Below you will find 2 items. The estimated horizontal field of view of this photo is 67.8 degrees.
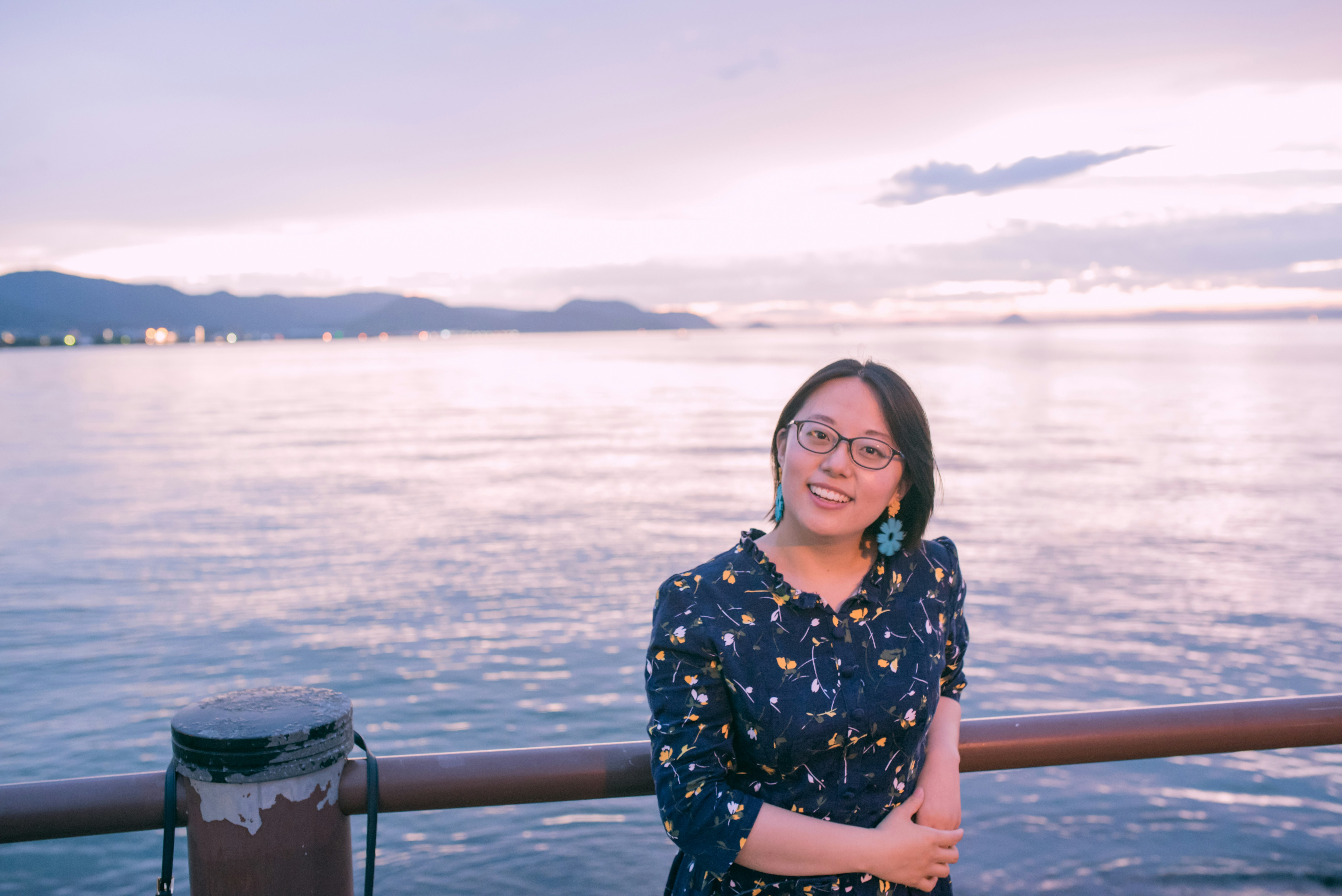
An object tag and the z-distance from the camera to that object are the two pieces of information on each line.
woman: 2.04
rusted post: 2.12
